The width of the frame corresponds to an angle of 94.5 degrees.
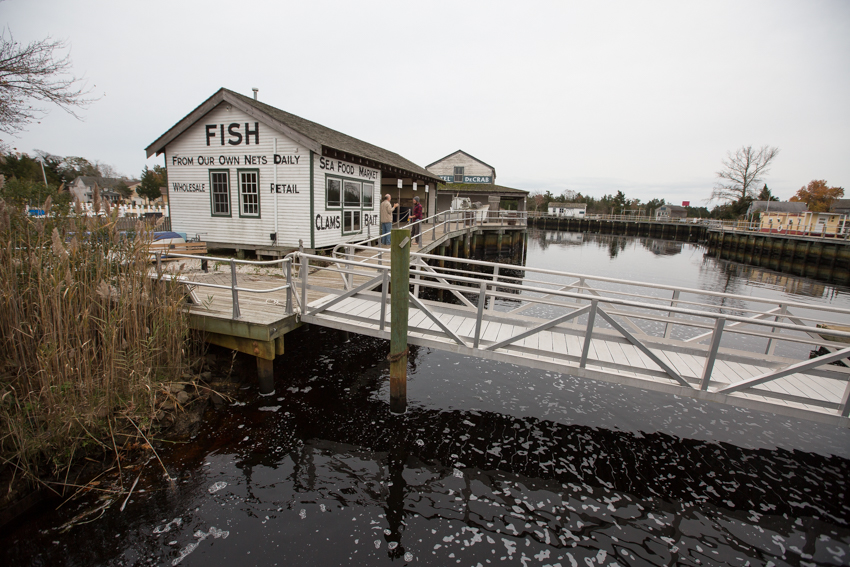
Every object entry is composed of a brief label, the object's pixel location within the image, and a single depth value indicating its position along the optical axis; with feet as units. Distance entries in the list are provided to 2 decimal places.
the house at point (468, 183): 119.85
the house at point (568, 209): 265.56
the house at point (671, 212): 297.33
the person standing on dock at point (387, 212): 43.73
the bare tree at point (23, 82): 37.73
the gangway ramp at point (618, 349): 15.38
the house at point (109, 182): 174.10
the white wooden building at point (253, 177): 37.68
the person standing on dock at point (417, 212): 52.39
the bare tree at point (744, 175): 191.10
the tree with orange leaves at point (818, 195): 209.97
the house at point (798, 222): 125.82
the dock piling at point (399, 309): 17.95
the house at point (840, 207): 187.86
